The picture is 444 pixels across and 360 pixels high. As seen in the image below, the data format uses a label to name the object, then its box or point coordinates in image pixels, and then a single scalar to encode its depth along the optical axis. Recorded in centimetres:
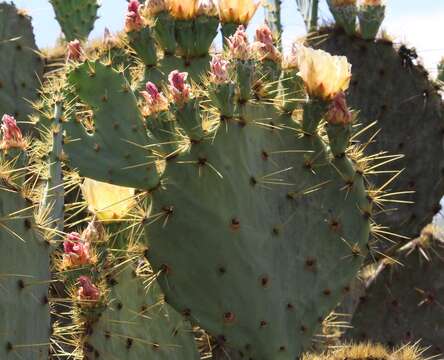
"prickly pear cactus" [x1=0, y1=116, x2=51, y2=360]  403
